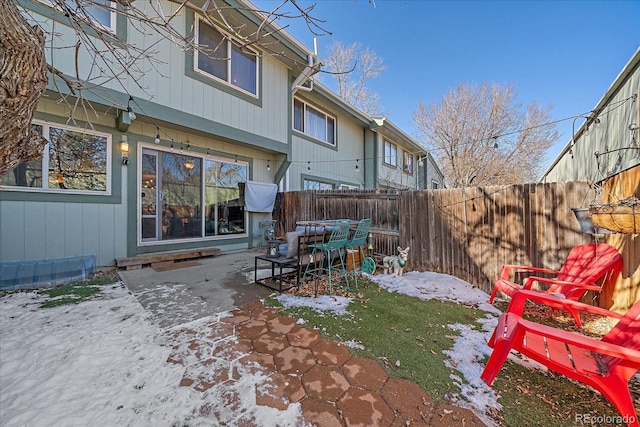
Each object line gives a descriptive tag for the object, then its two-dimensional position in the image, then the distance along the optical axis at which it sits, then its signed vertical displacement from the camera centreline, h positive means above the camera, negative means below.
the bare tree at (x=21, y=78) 1.15 +0.66
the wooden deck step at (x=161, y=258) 5.09 -0.99
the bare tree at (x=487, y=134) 12.88 +4.21
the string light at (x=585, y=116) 3.20 +1.57
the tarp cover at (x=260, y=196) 7.49 +0.51
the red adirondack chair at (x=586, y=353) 1.56 -1.06
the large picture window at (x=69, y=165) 4.38 +0.90
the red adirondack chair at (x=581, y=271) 2.93 -0.74
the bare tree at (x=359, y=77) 13.54 +8.09
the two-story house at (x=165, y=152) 4.41 +1.47
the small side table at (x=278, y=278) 3.93 -1.18
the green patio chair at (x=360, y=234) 4.30 -0.39
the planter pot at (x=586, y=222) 2.82 -0.12
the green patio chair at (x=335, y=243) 3.91 -0.49
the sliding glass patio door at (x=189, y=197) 5.75 +0.42
